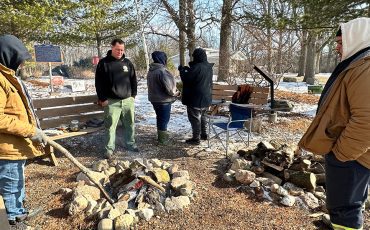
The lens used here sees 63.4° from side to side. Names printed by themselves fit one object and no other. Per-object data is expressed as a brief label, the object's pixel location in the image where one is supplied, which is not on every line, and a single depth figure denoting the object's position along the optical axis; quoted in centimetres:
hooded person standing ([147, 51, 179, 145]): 518
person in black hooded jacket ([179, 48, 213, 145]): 521
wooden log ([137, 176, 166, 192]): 359
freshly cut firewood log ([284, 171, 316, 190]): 375
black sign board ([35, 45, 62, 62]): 1078
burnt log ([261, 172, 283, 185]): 391
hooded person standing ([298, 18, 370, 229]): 201
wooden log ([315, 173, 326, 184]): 393
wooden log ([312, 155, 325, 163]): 428
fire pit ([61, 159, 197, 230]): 314
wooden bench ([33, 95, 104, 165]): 488
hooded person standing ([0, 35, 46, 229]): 255
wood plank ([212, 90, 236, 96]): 708
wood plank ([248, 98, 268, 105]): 602
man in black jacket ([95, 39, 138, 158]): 464
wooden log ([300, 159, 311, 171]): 402
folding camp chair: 518
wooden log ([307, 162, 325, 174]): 403
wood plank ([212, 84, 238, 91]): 709
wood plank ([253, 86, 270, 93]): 615
